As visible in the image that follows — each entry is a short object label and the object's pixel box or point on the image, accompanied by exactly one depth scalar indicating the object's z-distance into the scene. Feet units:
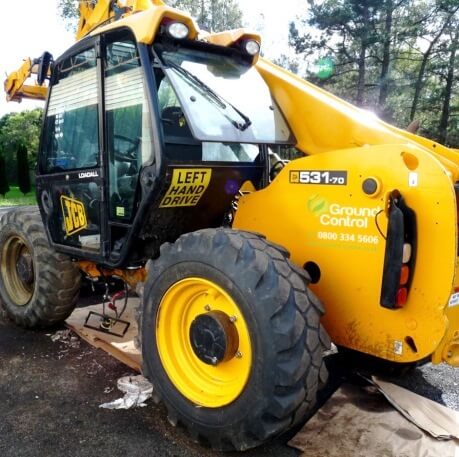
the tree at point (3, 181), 91.87
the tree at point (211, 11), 80.98
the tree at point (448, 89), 59.98
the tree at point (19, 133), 137.49
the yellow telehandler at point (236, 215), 8.01
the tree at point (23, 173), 99.19
